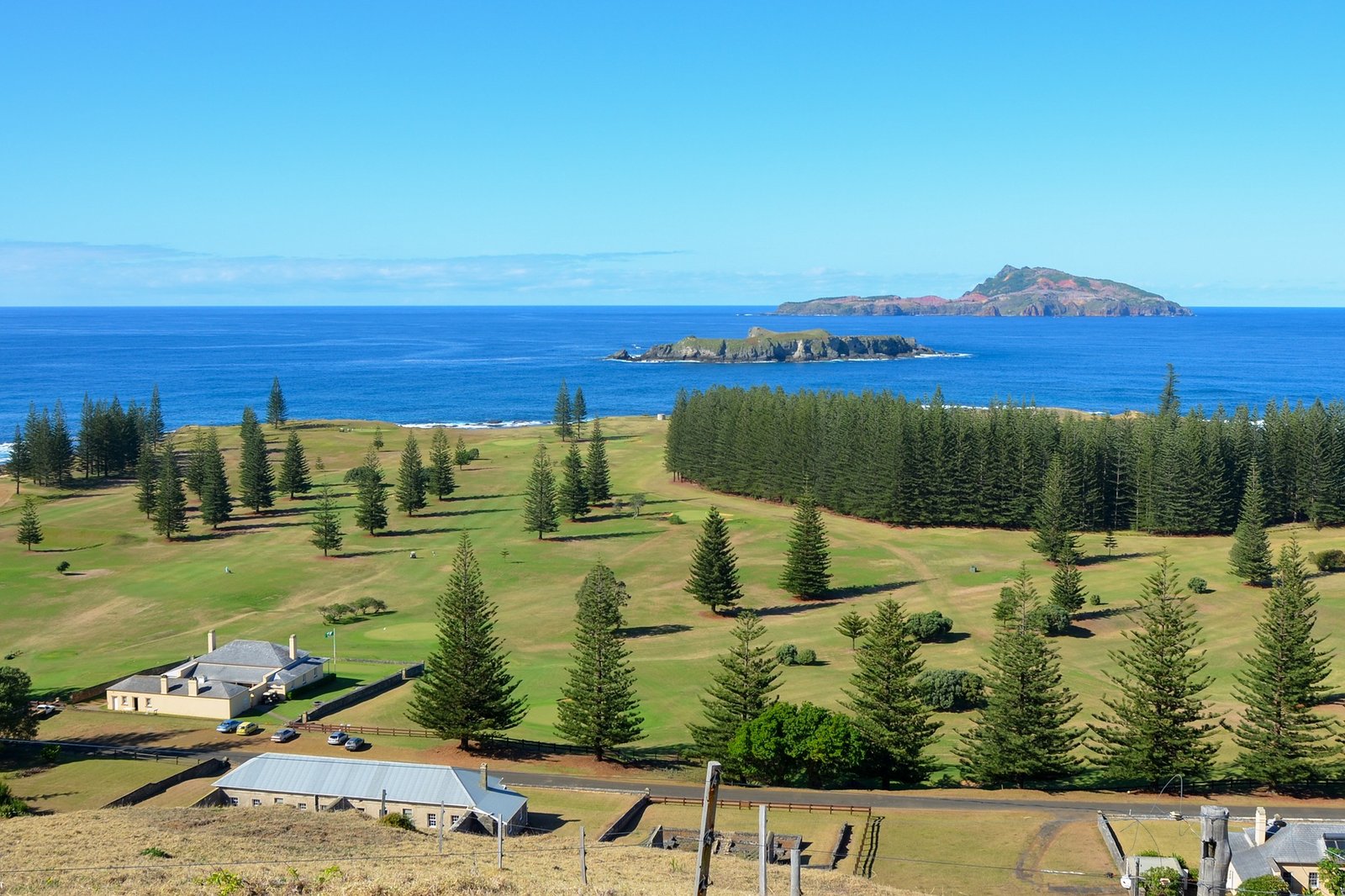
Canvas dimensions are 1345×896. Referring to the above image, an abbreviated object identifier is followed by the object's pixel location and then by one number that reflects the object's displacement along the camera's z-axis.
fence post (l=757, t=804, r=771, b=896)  16.10
